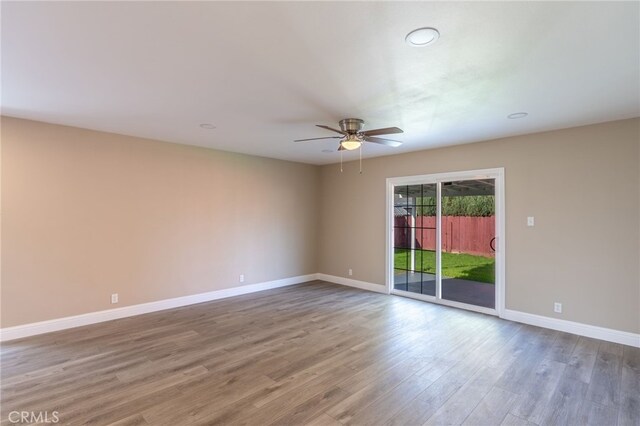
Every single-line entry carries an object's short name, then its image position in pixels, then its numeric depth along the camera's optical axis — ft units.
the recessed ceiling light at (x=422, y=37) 6.26
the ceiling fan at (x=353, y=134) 11.62
